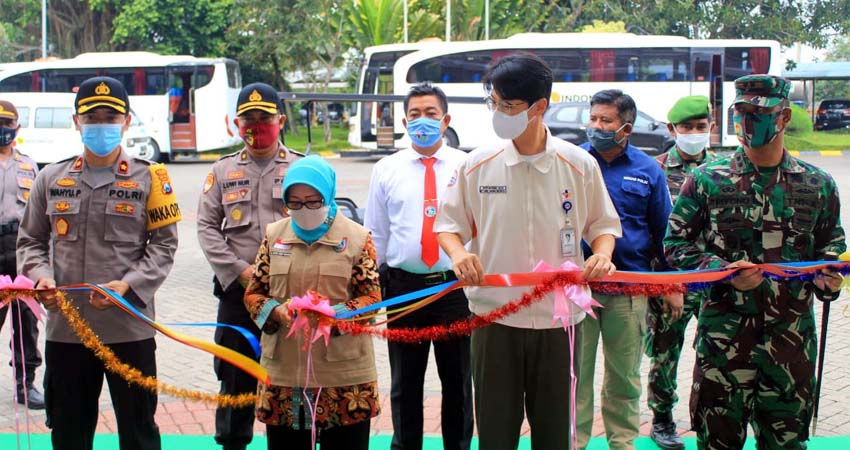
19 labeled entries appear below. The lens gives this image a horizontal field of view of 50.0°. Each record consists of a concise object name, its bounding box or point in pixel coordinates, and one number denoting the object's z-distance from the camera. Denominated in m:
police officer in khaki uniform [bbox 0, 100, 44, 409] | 5.77
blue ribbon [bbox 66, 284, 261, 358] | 3.87
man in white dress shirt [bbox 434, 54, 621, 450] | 3.50
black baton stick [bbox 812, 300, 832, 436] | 3.94
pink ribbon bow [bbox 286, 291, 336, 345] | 3.50
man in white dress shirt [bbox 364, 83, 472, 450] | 4.60
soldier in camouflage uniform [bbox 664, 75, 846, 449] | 3.62
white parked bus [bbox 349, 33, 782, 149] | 25.36
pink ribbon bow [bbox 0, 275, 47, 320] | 3.92
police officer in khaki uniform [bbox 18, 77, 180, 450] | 4.01
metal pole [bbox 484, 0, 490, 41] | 29.28
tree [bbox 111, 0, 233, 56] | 32.25
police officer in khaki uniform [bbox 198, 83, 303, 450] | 4.55
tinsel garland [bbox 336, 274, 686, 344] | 3.44
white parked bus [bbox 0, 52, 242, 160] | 26.77
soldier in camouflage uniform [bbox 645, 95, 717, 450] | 5.04
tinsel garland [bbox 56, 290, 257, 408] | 3.90
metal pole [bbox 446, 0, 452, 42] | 29.03
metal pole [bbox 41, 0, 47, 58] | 31.17
